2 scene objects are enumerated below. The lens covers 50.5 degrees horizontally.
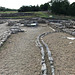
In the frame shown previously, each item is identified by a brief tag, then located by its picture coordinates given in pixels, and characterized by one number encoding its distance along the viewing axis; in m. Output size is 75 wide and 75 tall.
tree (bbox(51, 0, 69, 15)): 26.40
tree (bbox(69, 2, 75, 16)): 25.60
